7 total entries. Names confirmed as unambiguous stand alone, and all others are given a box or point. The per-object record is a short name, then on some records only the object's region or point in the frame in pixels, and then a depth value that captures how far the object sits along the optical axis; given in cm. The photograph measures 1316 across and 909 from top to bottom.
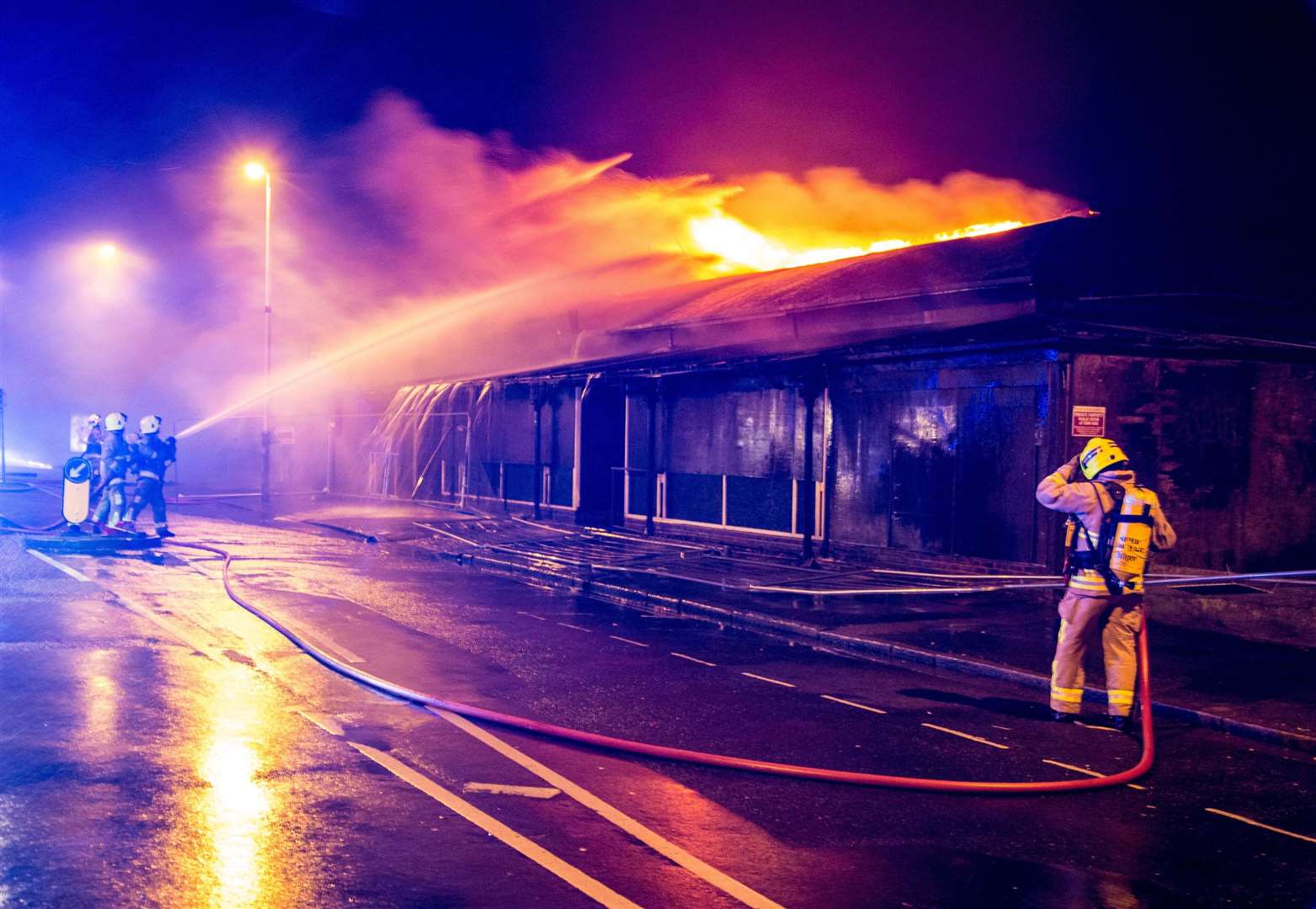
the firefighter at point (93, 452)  1950
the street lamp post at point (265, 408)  2808
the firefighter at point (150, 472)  1995
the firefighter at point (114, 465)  1927
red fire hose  625
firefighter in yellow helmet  787
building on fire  1438
